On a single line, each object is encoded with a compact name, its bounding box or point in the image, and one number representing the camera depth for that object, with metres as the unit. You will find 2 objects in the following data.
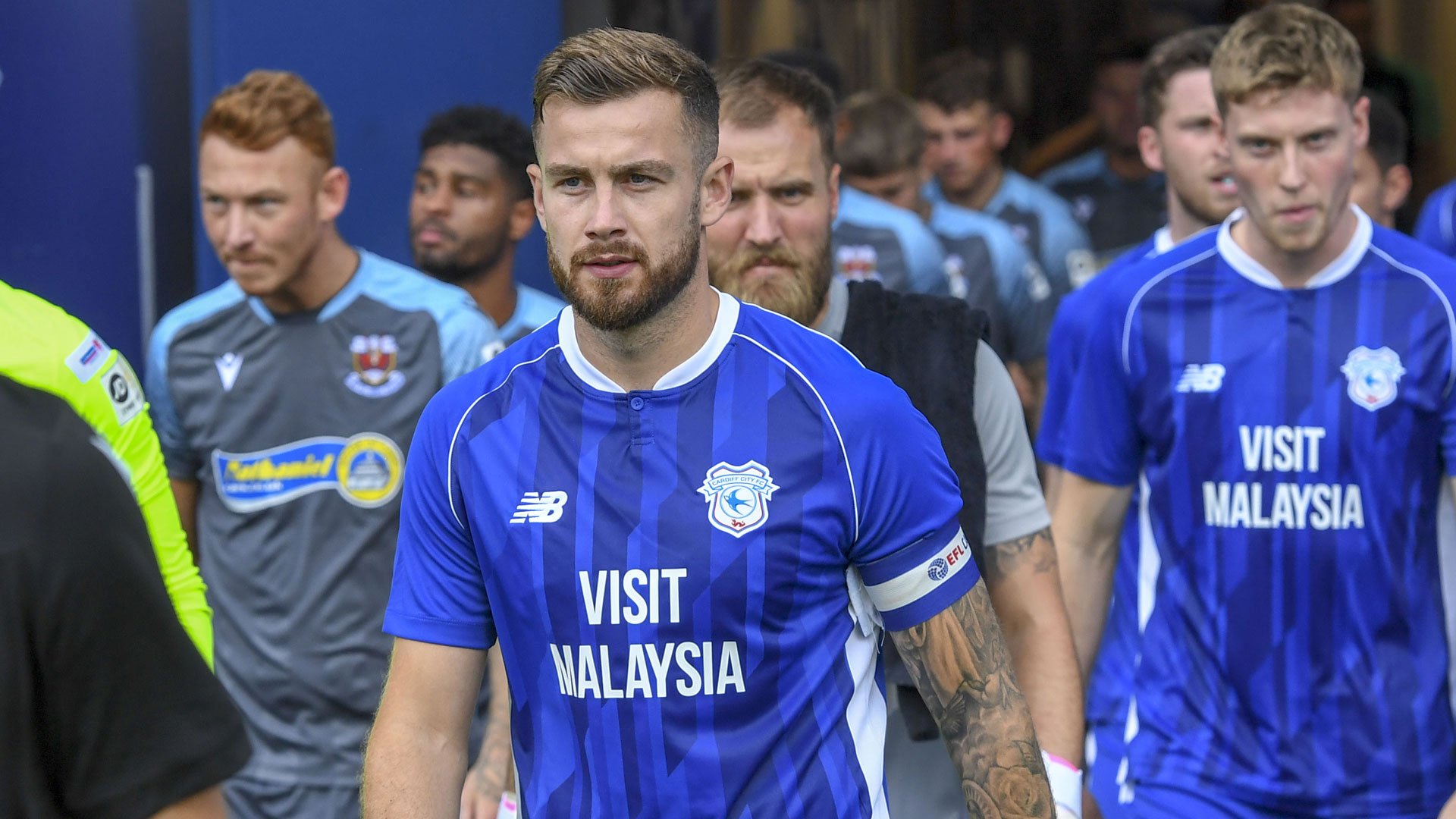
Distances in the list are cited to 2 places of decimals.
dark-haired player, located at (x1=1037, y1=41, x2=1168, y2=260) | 8.78
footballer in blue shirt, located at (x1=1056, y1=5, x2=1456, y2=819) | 4.16
